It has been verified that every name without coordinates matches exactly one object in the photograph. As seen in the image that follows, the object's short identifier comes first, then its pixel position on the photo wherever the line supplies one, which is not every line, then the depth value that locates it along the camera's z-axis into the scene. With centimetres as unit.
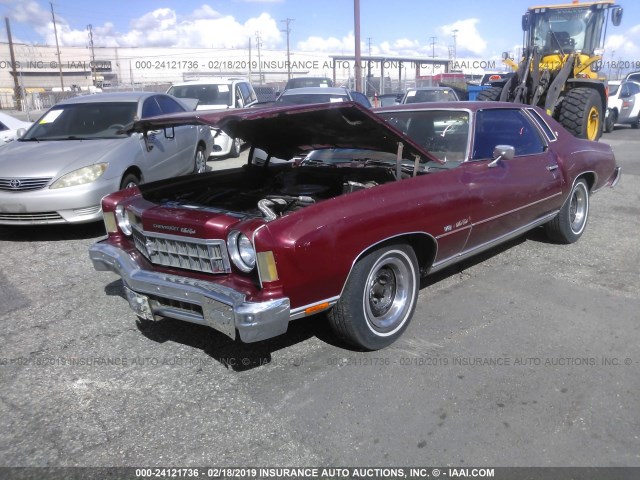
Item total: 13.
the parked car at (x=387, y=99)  2197
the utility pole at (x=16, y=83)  4679
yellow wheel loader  1208
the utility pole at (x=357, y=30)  1941
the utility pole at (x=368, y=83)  3378
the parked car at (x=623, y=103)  1862
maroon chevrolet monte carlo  300
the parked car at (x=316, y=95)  1205
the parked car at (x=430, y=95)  1647
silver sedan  578
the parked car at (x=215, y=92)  1362
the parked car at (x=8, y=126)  977
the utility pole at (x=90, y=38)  7531
